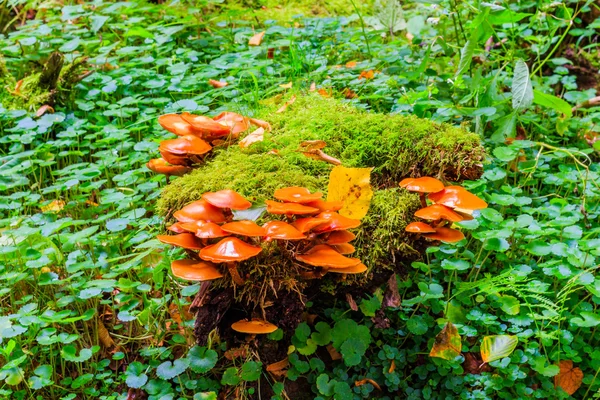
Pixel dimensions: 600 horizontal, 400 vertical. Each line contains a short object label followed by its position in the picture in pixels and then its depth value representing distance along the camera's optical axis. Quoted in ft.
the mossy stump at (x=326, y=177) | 3.88
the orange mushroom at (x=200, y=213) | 3.80
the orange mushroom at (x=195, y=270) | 3.69
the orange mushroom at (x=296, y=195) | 3.78
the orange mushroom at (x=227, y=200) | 3.81
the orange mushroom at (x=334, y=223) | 3.75
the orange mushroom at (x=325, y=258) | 3.70
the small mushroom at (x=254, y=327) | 3.81
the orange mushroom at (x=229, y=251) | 3.64
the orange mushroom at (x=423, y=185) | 3.95
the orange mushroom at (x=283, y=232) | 3.68
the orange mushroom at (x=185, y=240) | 3.72
